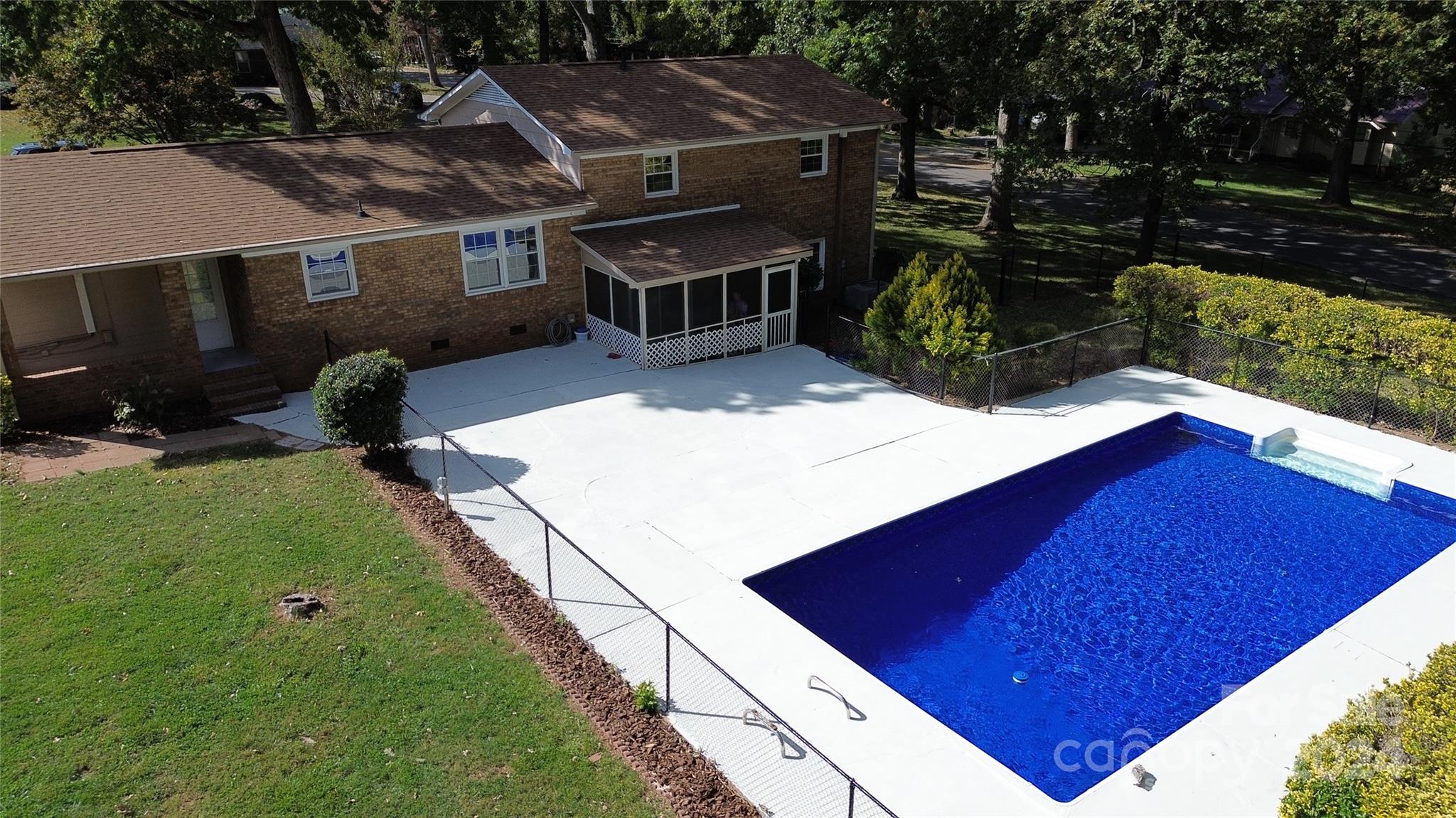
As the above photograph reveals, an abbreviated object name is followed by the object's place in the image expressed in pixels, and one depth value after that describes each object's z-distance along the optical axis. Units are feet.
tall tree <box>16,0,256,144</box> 89.30
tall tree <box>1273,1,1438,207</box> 79.05
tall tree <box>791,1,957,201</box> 91.15
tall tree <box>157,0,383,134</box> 87.56
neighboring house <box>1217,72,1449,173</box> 145.79
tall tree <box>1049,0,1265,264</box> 75.66
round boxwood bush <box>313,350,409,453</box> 51.90
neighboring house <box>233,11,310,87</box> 179.83
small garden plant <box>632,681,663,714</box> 35.83
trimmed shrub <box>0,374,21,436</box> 54.08
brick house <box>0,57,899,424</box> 60.13
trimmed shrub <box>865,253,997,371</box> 63.57
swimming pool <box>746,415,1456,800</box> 38.81
